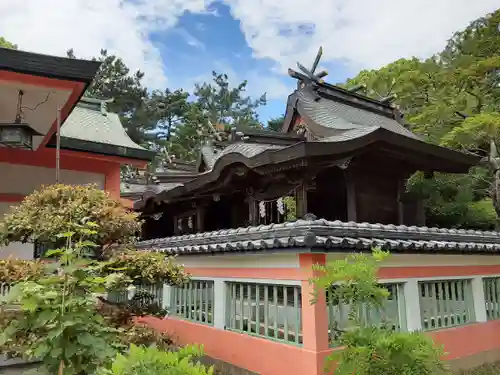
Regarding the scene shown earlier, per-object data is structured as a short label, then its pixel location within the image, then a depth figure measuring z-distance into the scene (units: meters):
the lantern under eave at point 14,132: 6.12
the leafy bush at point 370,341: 3.75
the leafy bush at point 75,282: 3.68
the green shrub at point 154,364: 2.73
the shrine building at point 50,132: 5.51
